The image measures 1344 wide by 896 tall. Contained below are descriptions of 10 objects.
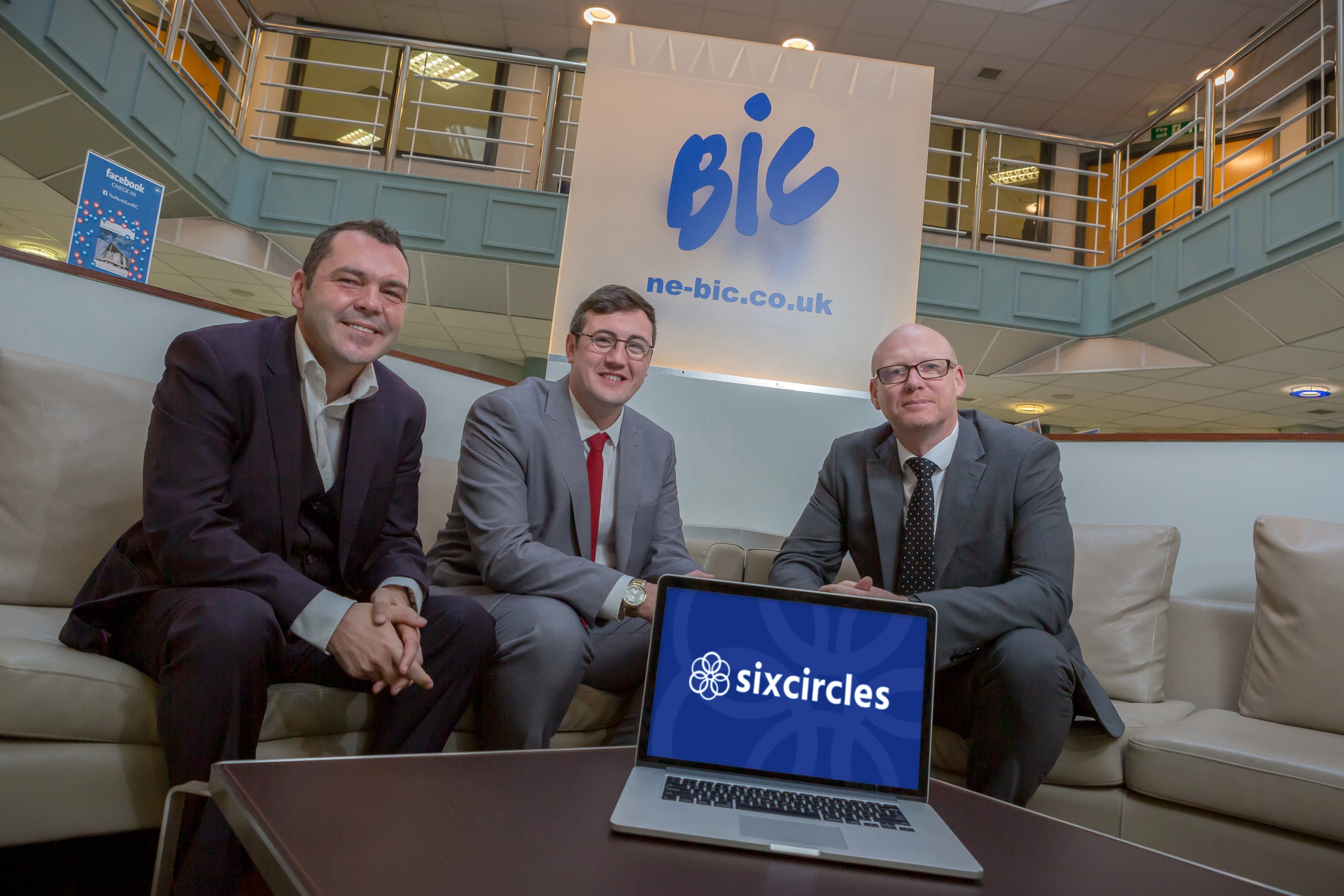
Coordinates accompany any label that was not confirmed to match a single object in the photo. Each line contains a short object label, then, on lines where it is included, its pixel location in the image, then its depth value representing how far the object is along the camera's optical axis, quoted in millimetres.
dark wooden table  556
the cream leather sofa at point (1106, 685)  1063
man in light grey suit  1353
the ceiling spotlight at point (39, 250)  6188
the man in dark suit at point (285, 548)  1070
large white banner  2721
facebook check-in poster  2000
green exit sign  7527
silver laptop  862
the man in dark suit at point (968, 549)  1366
